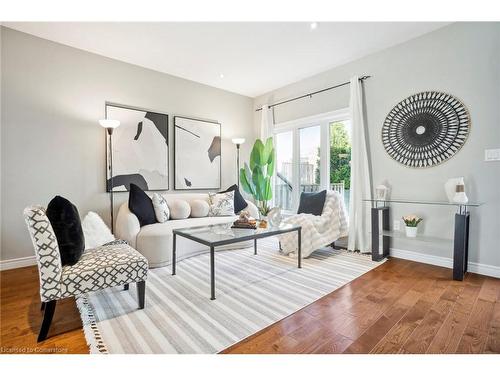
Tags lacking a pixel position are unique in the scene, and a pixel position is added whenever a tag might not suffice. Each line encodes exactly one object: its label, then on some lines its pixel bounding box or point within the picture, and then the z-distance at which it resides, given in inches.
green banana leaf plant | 165.5
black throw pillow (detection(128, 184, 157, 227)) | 124.1
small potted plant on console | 114.4
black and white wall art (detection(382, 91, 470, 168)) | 109.7
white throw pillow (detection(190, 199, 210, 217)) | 148.8
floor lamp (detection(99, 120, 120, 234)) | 137.5
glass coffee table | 86.4
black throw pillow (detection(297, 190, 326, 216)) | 141.8
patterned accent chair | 61.5
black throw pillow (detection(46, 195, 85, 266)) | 66.9
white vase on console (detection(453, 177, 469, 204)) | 100.3
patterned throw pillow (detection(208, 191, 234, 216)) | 154.6
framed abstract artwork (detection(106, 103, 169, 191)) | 141.1
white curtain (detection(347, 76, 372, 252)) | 135.5
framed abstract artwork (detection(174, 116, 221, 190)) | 165.3
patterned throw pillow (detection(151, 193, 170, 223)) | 131.6
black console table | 99.2
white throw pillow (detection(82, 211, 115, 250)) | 95.3
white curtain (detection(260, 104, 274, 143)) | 193.3
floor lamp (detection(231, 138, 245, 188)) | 181.5
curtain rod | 139.1
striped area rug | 61.7
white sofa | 112.3
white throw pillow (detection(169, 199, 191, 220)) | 140.5
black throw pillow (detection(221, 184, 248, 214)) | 163.5
